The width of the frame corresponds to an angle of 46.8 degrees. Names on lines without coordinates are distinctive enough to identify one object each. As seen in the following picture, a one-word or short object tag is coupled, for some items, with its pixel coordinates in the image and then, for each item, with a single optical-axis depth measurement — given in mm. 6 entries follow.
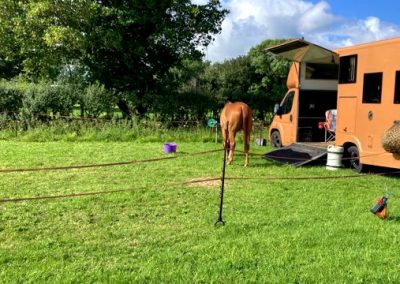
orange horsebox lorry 9984
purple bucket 13797
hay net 9117
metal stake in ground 6408
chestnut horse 11969
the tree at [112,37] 19141
